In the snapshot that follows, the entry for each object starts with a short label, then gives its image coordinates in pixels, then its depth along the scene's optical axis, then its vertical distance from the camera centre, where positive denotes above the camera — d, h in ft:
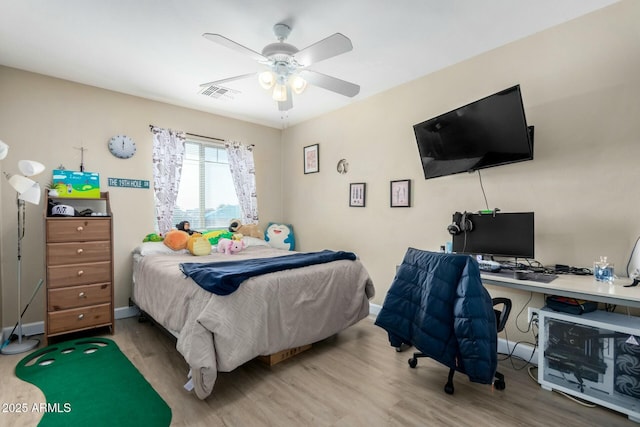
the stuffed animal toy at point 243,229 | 13.89 -0.86
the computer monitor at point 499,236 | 7.54 -0.70
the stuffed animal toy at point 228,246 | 11.96 -1.44
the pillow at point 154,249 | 10.78 -1.43
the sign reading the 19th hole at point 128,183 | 11.14 +1.06
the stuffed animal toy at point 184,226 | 12.16 -0.64
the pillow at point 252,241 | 13.07 -1.40
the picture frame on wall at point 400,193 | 10.70 +0.60
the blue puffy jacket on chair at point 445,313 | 5.75 -2.18
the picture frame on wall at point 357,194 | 12.26 +0.66
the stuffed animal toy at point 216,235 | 12.49 -1.05
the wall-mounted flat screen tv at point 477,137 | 7.21 +1.99
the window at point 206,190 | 13.06 +0.92
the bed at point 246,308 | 6.18 -2.45
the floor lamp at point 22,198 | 8.13 +0.34
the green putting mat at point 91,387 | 5.69 -3.90
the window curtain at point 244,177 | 14.30 +1.62
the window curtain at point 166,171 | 12.03 +1.60
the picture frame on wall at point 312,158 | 14.30 +2.50
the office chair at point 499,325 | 6.48 -2.47
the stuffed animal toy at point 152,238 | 11.69 -1.07
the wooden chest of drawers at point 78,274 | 8.70 -1.91
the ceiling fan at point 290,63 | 6.53 +3.57
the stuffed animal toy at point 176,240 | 11.21 -1.10
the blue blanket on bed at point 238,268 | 6.45 -1.47
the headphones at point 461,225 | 8.51 -0.43
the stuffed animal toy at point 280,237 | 14.80 -1.32
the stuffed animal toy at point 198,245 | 11.10 -1.31
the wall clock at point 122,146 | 11.11 +2.39
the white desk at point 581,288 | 5.24 -1.50
